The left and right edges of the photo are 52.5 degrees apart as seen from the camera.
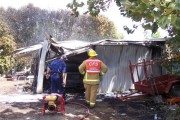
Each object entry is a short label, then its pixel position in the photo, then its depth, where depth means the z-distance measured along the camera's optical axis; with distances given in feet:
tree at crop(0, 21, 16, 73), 53.55
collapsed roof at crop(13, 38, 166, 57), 25.44
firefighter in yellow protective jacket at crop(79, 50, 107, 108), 20.01
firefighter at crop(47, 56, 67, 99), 20.46
